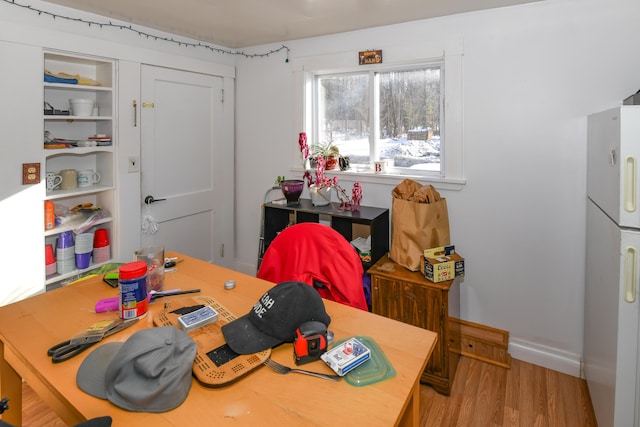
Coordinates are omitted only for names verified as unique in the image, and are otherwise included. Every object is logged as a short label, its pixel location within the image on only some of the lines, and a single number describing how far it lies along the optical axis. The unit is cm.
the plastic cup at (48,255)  258
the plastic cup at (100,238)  283
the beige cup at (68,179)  270
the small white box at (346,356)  106
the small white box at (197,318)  123
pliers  112
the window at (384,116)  286
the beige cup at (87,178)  281
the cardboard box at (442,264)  224
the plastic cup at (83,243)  268
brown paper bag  236
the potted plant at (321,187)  291
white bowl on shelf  263
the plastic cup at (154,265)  154
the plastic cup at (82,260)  270
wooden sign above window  285
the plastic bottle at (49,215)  251
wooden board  101
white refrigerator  142
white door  310
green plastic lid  104
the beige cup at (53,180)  259
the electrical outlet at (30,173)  235
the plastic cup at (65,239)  263
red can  131
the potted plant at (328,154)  320
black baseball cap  113
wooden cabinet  223
